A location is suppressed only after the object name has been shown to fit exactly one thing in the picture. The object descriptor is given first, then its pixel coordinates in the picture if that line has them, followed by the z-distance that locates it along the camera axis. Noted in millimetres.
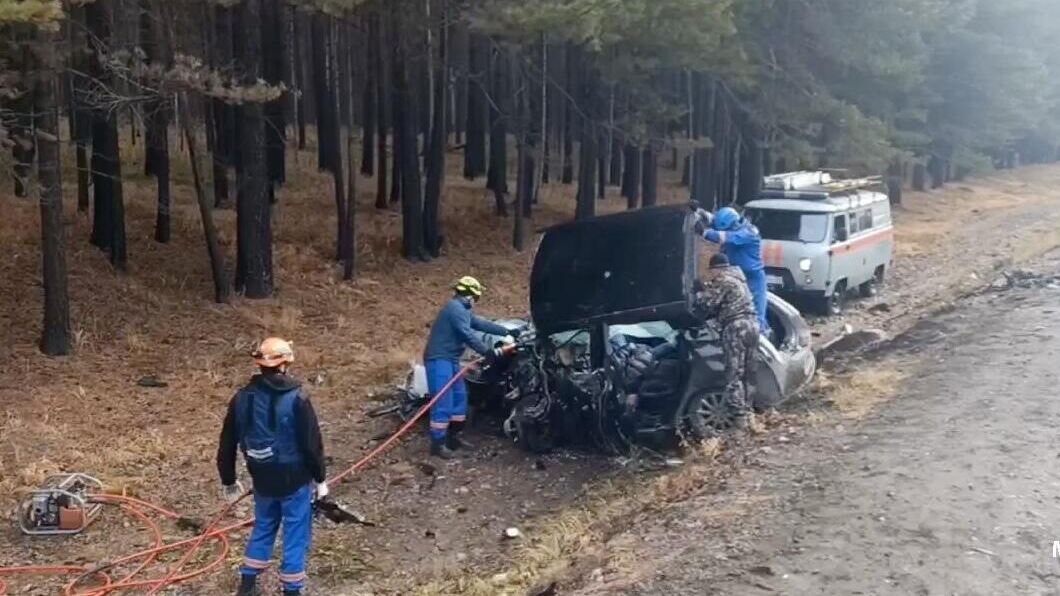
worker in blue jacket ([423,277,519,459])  10977
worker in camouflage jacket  10500
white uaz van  18734
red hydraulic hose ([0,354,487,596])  8211
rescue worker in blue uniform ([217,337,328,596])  7469
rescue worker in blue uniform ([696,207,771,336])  13141
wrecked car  10266
